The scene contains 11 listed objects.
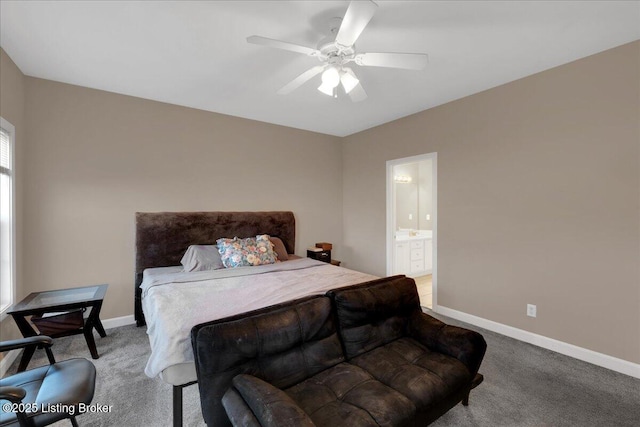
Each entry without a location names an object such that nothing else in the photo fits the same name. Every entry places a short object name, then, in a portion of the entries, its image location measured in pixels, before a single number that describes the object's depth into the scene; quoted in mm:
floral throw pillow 3248
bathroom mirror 6109
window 2422
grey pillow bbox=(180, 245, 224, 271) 3119
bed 1644
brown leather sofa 1295
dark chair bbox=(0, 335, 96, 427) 1193
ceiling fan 1538
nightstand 4469
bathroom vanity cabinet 4934
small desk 2246
